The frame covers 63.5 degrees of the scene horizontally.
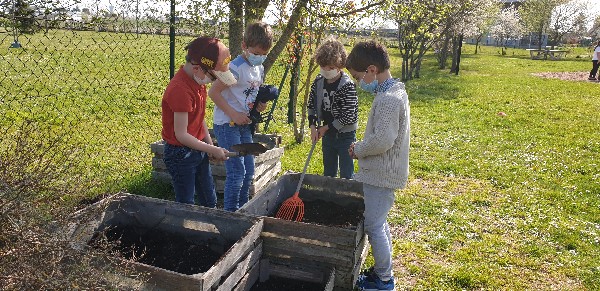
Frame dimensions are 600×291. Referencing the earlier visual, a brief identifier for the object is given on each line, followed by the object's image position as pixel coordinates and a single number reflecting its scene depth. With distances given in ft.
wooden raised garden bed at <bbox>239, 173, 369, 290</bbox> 9.55
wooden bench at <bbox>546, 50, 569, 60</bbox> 106.28
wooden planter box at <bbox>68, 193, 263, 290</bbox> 8.27
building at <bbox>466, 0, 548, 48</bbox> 194.90
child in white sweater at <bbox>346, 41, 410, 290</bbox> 9.68
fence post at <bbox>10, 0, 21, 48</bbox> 9.57
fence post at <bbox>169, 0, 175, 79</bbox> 16.99
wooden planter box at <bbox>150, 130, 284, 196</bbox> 15.30
